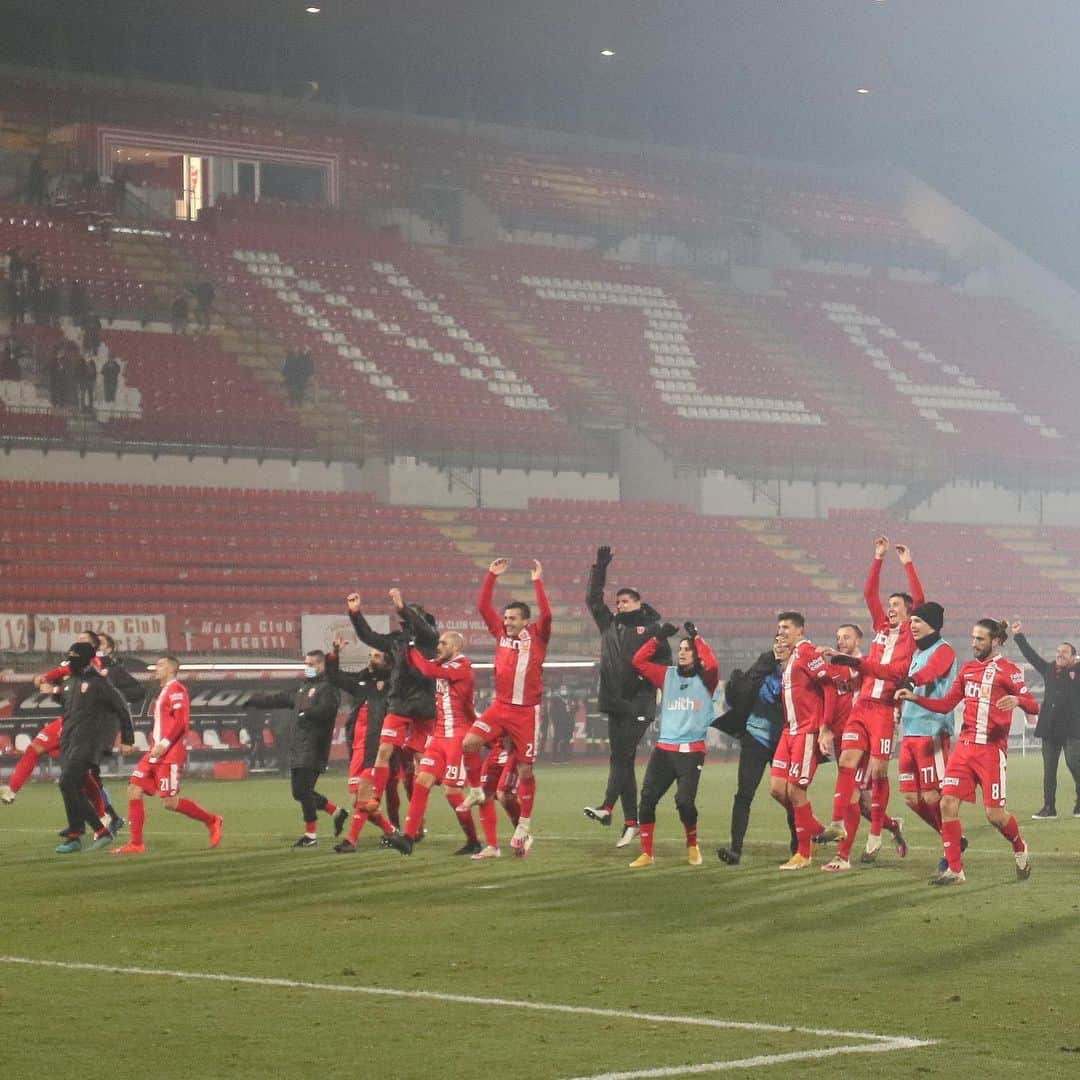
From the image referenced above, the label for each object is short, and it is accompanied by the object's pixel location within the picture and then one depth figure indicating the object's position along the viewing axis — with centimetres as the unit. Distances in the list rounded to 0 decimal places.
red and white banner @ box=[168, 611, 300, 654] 3650
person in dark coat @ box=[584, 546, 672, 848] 1781
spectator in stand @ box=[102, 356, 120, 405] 4221
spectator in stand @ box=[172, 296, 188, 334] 4600
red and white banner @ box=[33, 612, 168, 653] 3406
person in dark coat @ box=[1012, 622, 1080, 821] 2295
